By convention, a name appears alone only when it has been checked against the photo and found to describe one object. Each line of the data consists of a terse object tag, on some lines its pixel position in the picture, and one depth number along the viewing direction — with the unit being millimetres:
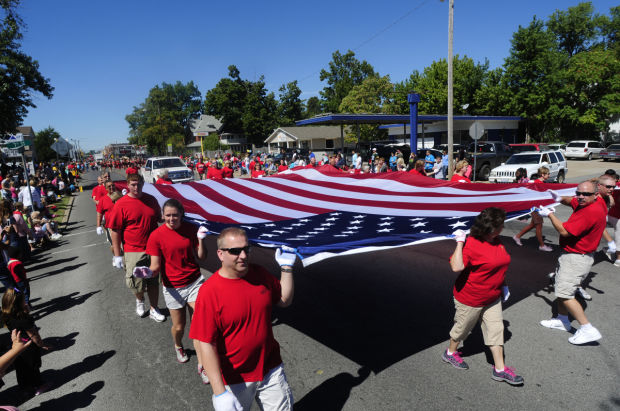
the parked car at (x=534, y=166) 15086
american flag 3699
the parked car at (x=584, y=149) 28750
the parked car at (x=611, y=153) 25634
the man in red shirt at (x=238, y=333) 2148
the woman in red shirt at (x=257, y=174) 11444
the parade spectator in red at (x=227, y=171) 11344
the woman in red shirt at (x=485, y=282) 3281
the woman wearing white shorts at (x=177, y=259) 3764
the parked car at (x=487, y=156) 18333
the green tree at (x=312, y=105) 108875
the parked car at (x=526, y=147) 21238
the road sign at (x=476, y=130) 16031
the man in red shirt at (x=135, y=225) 4785
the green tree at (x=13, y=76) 21500
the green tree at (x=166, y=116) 73188
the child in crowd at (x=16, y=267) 4887
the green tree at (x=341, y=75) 74625
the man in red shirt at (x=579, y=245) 3932
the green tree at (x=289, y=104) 66312
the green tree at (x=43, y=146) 60969
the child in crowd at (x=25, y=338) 3441
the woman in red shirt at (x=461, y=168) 8001
